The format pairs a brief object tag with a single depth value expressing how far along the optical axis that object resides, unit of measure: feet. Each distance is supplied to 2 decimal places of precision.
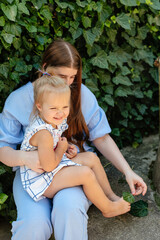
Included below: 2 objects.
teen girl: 5.68
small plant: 7.27
